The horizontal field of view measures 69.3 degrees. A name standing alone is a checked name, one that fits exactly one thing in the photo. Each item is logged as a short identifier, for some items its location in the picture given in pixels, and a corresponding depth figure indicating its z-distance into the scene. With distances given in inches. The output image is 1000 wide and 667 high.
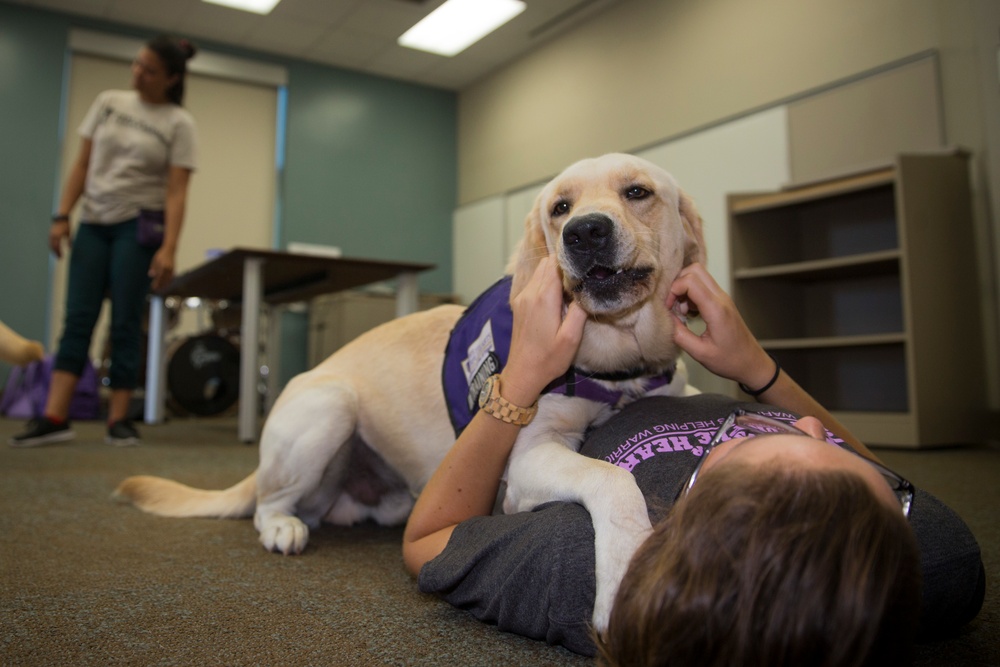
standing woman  139.5
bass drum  206.4
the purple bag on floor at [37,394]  222.5
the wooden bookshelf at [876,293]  149.7
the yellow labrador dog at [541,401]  44.3
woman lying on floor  22.8
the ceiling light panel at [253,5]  265.6
